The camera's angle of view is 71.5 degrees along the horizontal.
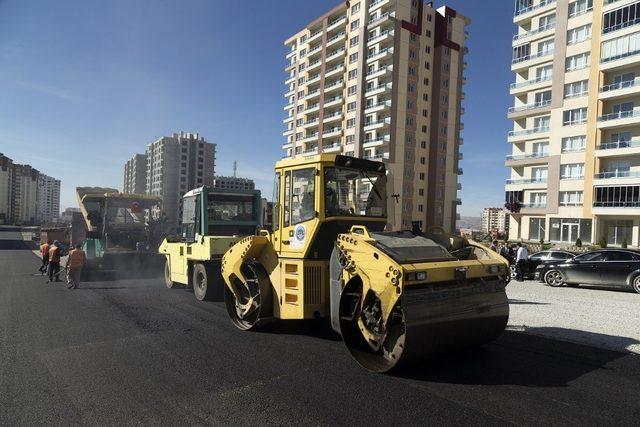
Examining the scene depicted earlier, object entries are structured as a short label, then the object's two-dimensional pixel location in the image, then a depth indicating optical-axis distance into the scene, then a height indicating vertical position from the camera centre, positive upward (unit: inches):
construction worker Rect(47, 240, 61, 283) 577.9 -87.0
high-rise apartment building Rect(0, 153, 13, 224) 4802.4 +99.5
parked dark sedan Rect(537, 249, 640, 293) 544.1 -69.0
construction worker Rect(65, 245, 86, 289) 505.4 -79.6
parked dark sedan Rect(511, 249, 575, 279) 687.7 -68.8
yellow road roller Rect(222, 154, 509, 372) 199.7 -33.9
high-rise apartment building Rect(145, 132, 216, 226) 3880.4 +405.8
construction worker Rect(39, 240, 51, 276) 644.1 -90.0
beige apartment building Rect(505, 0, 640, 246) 1546.5 +356.7
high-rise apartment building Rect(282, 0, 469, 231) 2410.2 +666.0
